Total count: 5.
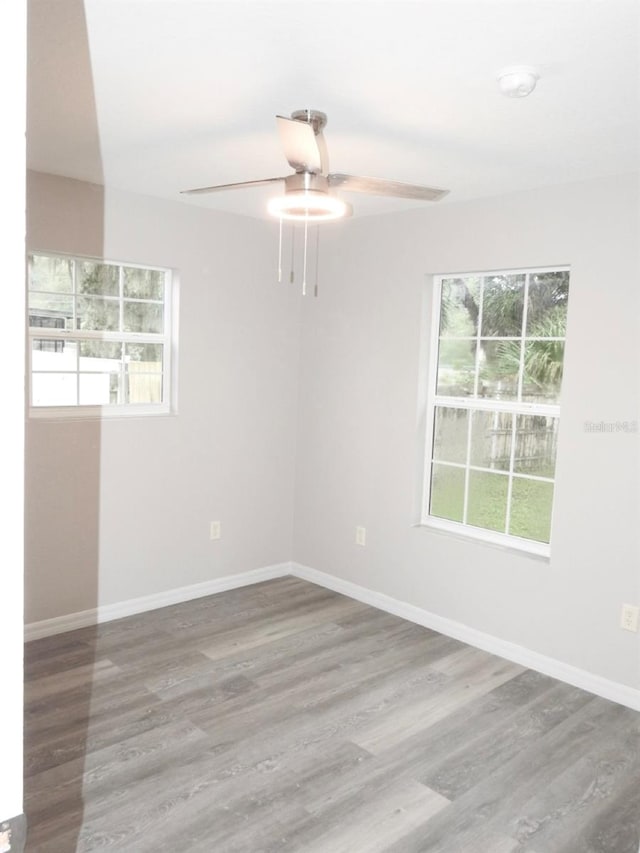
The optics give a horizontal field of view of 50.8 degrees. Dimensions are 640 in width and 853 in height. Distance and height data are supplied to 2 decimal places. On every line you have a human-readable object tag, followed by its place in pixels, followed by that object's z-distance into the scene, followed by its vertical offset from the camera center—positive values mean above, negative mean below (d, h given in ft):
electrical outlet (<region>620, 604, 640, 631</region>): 10.25 -3.45
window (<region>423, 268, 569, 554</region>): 11.80 -0.33
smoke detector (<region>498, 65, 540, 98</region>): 6.59 +3.05
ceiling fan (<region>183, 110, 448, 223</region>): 7.25 +2.31
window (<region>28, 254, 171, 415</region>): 12.00 +0.62
